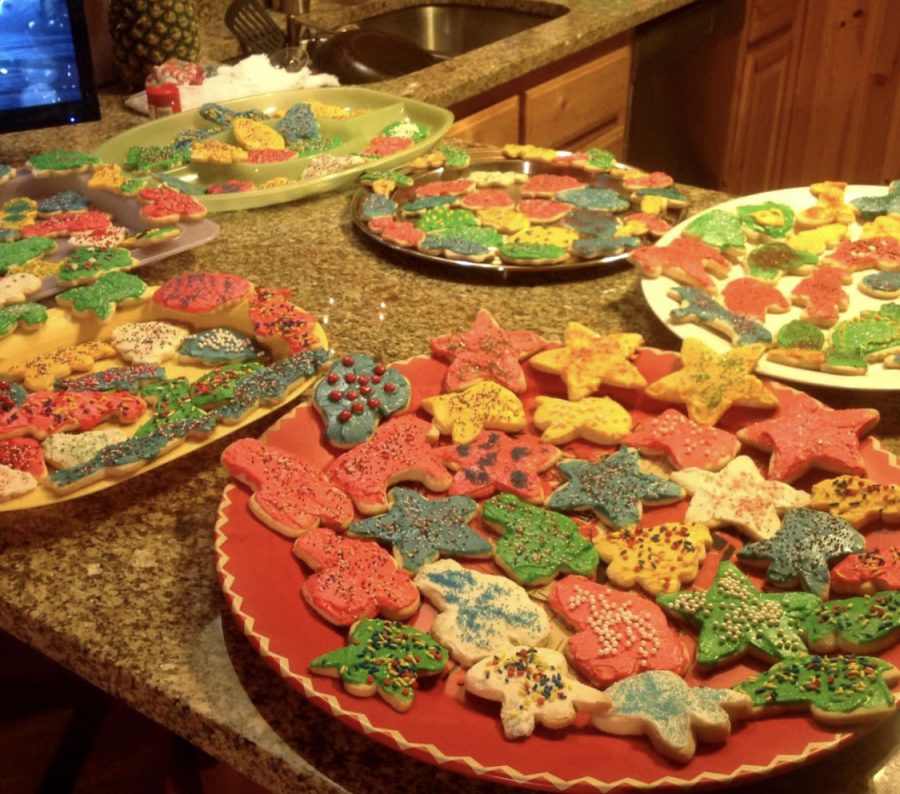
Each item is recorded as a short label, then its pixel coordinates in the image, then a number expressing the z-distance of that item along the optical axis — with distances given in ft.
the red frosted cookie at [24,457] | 2.83
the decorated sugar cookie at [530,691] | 2.07
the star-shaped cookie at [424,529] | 2.55
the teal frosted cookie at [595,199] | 4.50
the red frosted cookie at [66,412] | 2.99
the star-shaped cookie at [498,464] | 2.77
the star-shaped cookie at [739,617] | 2.25
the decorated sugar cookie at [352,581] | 2.33
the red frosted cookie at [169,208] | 4.07
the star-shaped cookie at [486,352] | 3.17
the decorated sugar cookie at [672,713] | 2.00
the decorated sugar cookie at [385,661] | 2.10
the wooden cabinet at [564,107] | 6.76
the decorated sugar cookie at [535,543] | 2.51
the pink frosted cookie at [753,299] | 3.63
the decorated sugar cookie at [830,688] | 2.01
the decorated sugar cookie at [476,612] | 2.29
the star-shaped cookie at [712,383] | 3.00
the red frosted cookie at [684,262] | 3.76
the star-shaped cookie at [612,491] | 2.69
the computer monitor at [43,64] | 4.73
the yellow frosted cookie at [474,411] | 2.98
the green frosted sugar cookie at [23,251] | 3.93
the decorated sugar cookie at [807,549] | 2.42
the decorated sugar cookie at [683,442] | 2.84
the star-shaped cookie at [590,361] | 3.12
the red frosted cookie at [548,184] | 4.68
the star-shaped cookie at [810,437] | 2.76
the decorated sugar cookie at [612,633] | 2.23
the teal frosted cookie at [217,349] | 3.47
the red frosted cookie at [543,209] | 4.44
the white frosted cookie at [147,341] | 3.47
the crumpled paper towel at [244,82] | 5.83
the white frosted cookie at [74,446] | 2.91
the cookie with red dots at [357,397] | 2.97
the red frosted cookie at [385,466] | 2.70
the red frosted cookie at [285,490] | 2.58
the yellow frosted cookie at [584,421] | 2.96
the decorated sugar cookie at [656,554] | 2.46
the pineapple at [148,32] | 6.14
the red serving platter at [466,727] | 1.97
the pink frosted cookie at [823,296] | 3.55
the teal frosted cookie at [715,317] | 3.39
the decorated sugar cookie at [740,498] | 2.62
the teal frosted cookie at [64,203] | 4.49
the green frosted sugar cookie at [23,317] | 3.51
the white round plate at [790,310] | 3.16
